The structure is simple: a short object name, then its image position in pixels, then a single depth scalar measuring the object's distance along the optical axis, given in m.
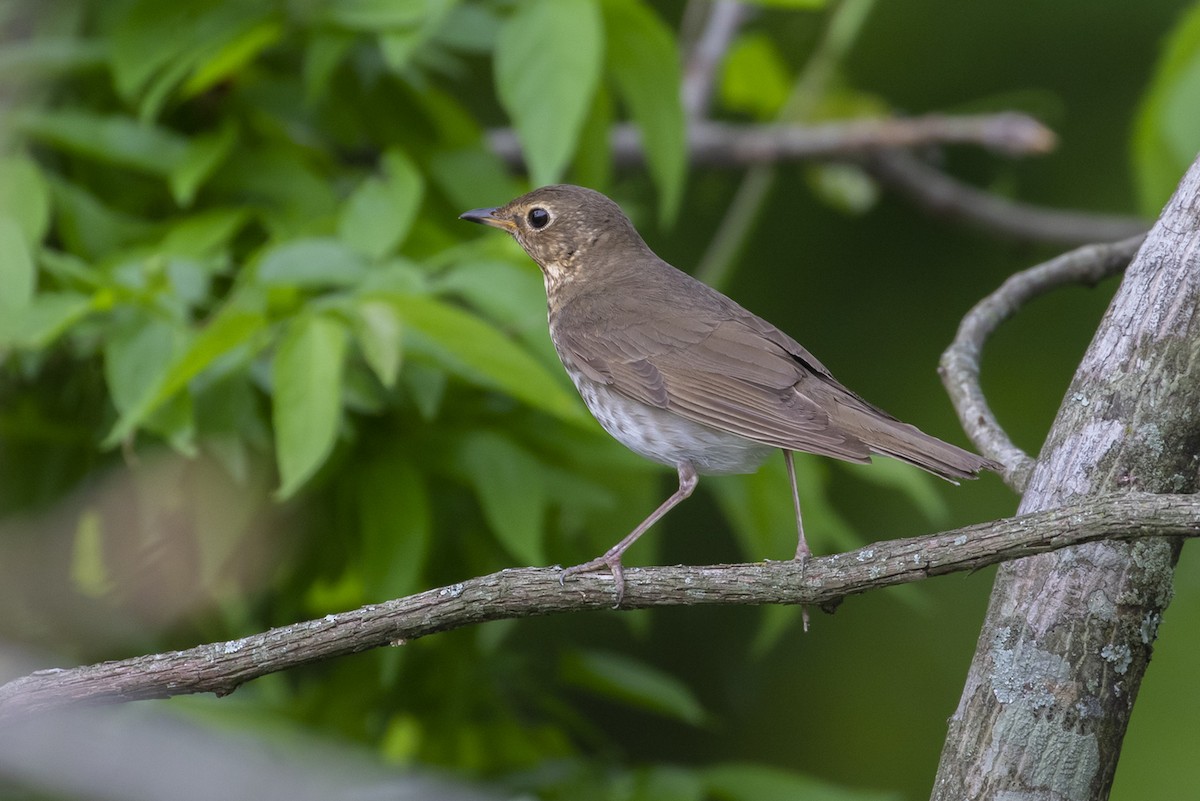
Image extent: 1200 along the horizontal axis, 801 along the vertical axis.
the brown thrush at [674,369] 4.66
